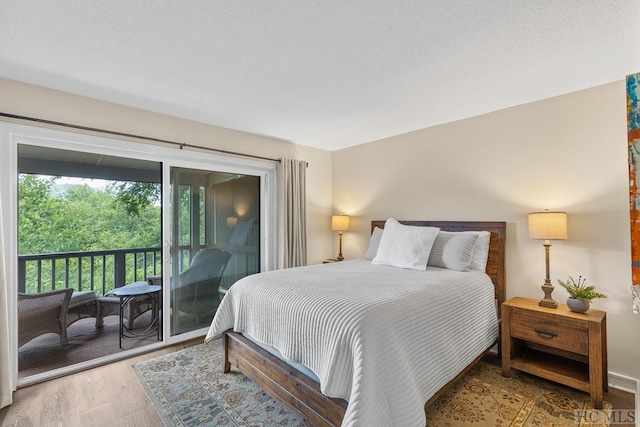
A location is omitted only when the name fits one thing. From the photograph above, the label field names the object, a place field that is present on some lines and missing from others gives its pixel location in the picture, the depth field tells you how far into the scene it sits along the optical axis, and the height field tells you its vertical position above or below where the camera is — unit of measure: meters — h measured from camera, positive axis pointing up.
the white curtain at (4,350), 2.09 -0.94
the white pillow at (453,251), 2.79 -0.35
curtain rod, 2.32 +0.80
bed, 1.47 -0.76
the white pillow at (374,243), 3.57 -0.34
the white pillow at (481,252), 2.83 -0.36
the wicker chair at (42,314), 2.54 -0.88
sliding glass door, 2.65 -0.12
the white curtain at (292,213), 3.96 +0.04
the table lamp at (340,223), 4.32 -0.10
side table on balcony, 3.18 -0.93
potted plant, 2.20 -0.63
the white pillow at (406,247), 2.83 -0.32
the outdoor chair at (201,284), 3.32 -0.78
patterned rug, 1.91 -1.33
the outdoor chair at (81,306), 3.21 -0.98
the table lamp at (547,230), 2.37 -0.13
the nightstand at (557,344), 2.03 -0.97
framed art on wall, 1.52 +0.23
